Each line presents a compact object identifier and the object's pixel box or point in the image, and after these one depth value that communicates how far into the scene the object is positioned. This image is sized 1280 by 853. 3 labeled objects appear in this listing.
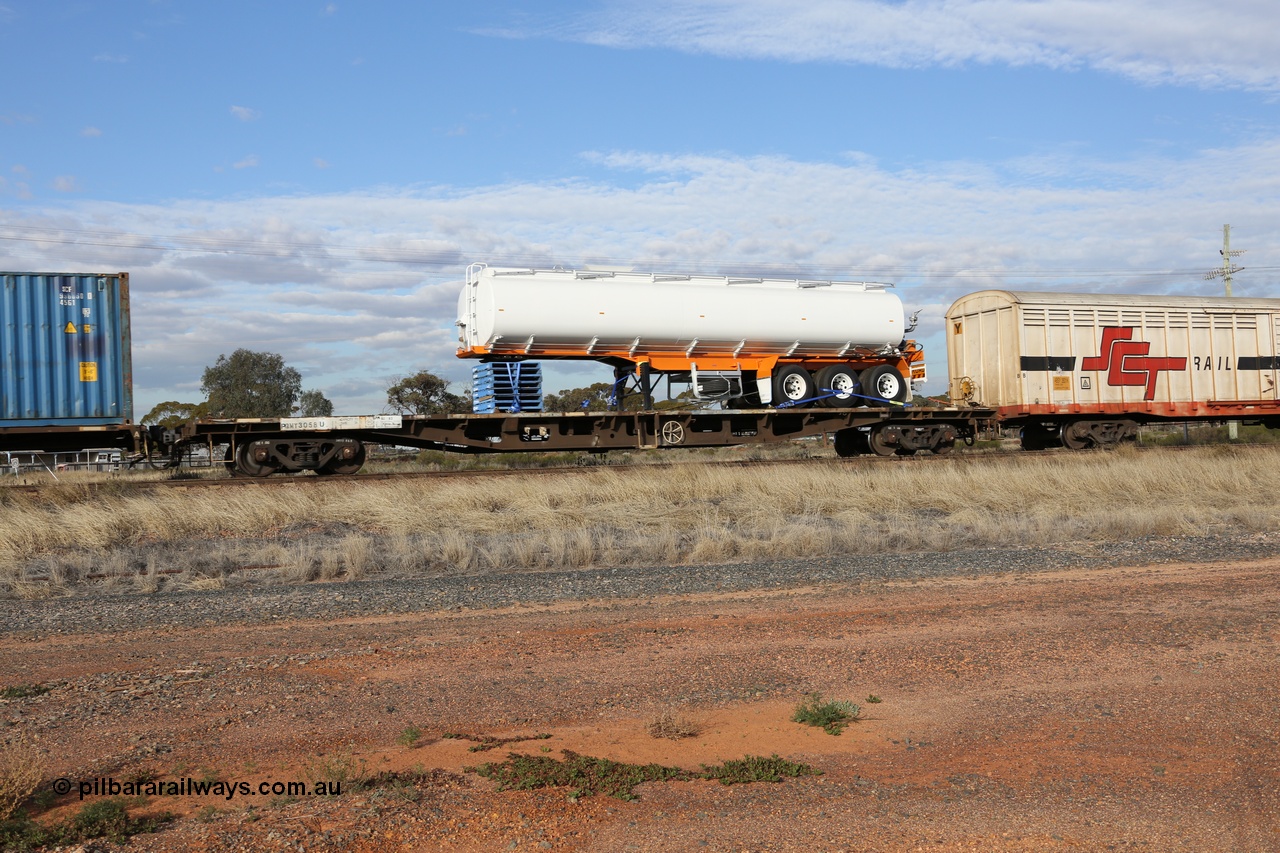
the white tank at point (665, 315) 17.36
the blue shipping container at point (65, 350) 15.39
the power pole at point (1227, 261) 47.12
